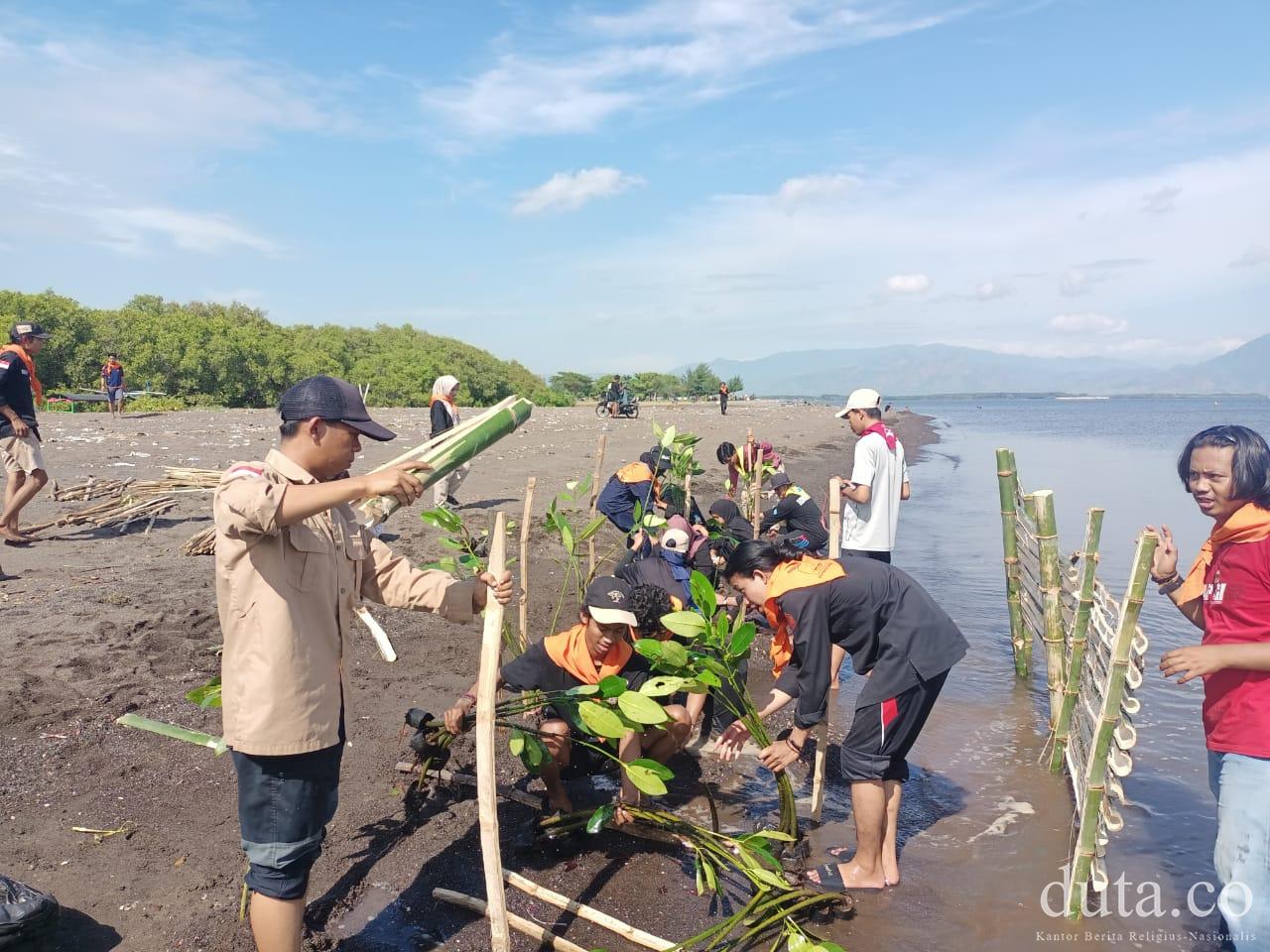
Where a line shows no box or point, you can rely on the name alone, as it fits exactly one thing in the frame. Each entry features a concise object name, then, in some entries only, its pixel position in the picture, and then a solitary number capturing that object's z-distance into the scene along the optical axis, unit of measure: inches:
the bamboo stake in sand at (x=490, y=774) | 103.8
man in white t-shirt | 231.9
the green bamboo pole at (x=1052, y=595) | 206.1
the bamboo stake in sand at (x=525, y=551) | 215.0
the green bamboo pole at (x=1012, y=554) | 249.4
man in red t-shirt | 106.4
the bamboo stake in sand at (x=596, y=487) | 252.1
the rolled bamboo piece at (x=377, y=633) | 117.9
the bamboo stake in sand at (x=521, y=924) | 123.0
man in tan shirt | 93.4
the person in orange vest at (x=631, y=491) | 270.8
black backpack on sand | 107.1
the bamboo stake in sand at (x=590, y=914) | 124.6
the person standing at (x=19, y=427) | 288.7
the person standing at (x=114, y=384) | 838.5
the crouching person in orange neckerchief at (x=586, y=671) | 152.5
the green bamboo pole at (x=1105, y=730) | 122.6
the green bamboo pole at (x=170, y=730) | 123.6
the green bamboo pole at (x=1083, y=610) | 167.0
